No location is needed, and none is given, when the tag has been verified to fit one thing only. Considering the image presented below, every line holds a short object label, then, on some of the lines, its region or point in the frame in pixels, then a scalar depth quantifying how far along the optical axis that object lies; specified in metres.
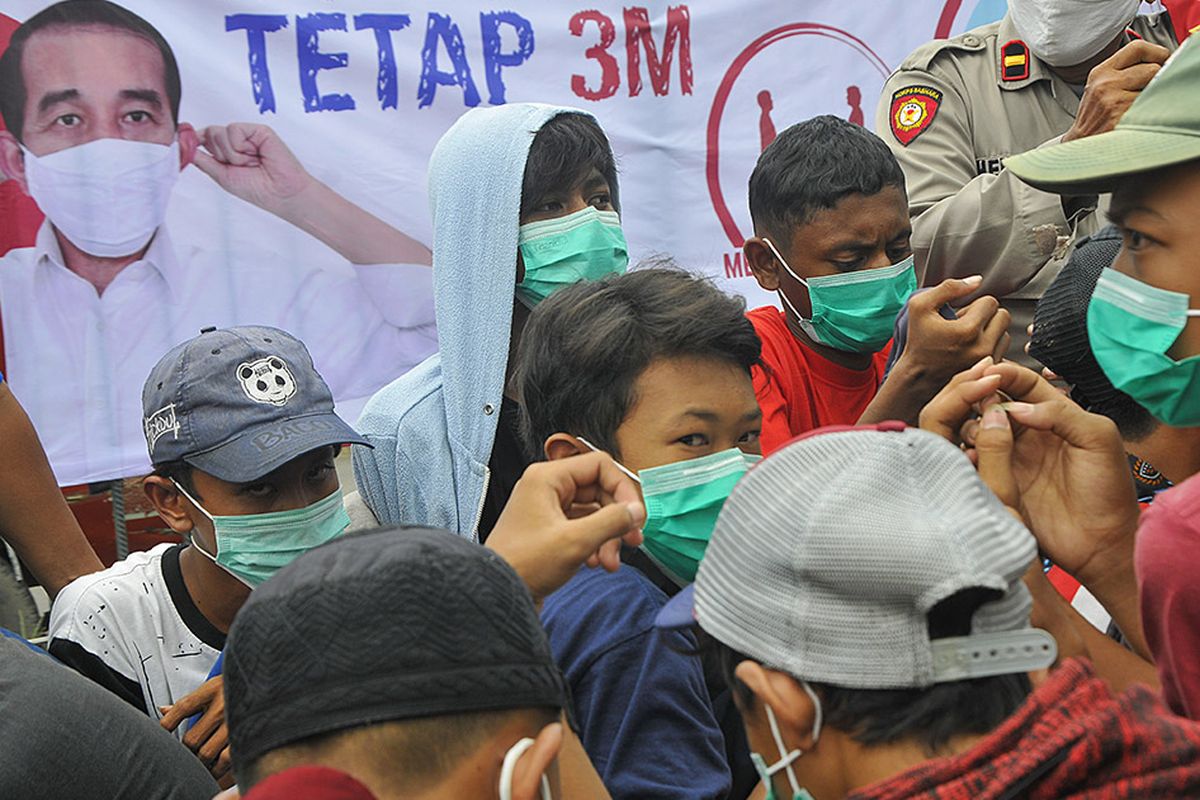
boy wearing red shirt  3.45
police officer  3.75
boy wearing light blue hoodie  3.34
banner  4.32
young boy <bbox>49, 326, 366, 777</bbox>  2.95
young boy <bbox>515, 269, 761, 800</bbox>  2.18
